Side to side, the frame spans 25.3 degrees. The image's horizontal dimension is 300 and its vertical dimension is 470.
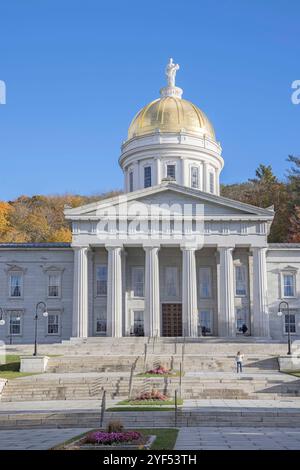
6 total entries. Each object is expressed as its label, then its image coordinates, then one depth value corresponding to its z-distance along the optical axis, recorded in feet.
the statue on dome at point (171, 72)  237.86
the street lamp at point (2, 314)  182.70
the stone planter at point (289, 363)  136.67
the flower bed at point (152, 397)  103.45
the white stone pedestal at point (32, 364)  136.77
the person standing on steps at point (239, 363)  133.80
